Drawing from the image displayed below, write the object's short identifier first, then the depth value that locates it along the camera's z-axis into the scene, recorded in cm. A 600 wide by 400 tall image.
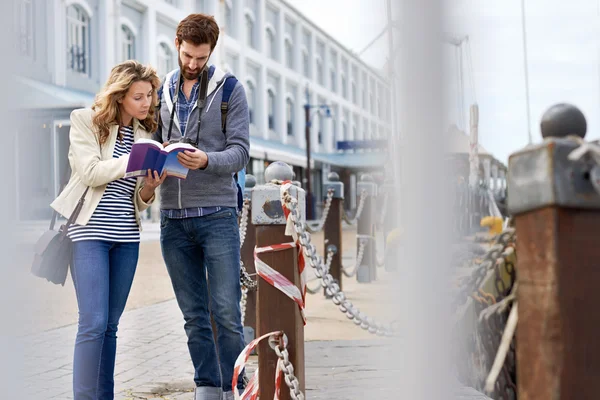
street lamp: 2563
